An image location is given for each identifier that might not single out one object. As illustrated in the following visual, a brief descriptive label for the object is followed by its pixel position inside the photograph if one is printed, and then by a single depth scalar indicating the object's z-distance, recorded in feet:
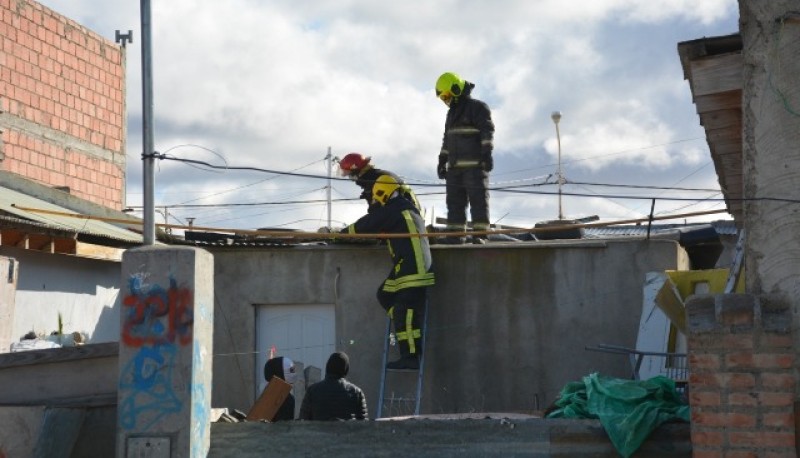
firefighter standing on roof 44.88
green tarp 23.77
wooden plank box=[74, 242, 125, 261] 51.93
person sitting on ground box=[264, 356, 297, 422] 37.60
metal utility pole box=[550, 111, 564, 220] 86.43
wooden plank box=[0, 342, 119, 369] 27.40
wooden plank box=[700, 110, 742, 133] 27.78
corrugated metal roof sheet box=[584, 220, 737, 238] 56.85
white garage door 43.86
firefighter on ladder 40.55
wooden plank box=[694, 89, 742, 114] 26.72
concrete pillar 25.13
